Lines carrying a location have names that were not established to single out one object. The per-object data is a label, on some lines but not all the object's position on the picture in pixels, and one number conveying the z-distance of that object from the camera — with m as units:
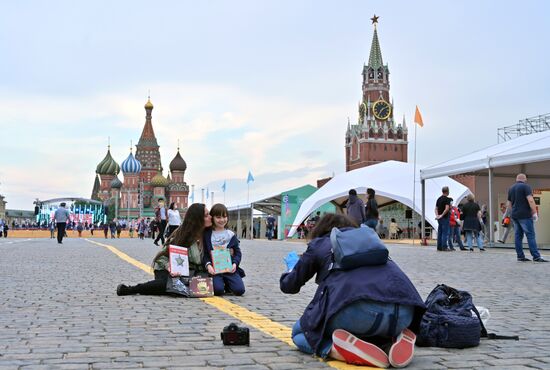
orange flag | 29.42
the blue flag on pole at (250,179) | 51.41
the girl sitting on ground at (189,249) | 7.19
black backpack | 4.29
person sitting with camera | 3.62
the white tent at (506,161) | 18.12
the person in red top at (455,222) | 18.75
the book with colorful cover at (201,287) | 7.10
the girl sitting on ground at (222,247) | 7.24
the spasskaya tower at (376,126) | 125.94
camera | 4.27
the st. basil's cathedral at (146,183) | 116.06
